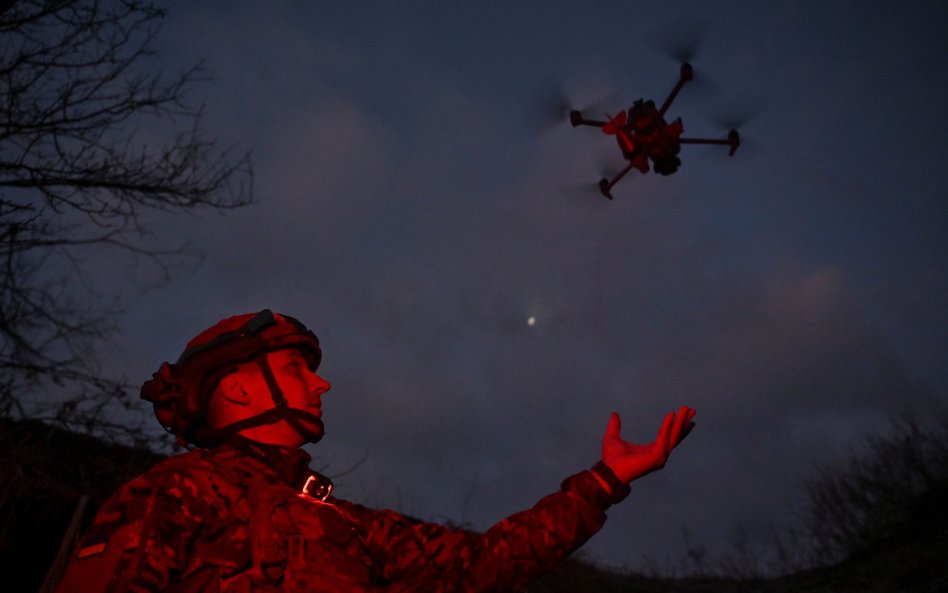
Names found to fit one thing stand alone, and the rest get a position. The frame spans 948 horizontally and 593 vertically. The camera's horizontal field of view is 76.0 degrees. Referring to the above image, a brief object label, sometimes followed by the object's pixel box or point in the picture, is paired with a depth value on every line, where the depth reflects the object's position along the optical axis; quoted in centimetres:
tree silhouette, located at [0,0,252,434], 559
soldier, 194
